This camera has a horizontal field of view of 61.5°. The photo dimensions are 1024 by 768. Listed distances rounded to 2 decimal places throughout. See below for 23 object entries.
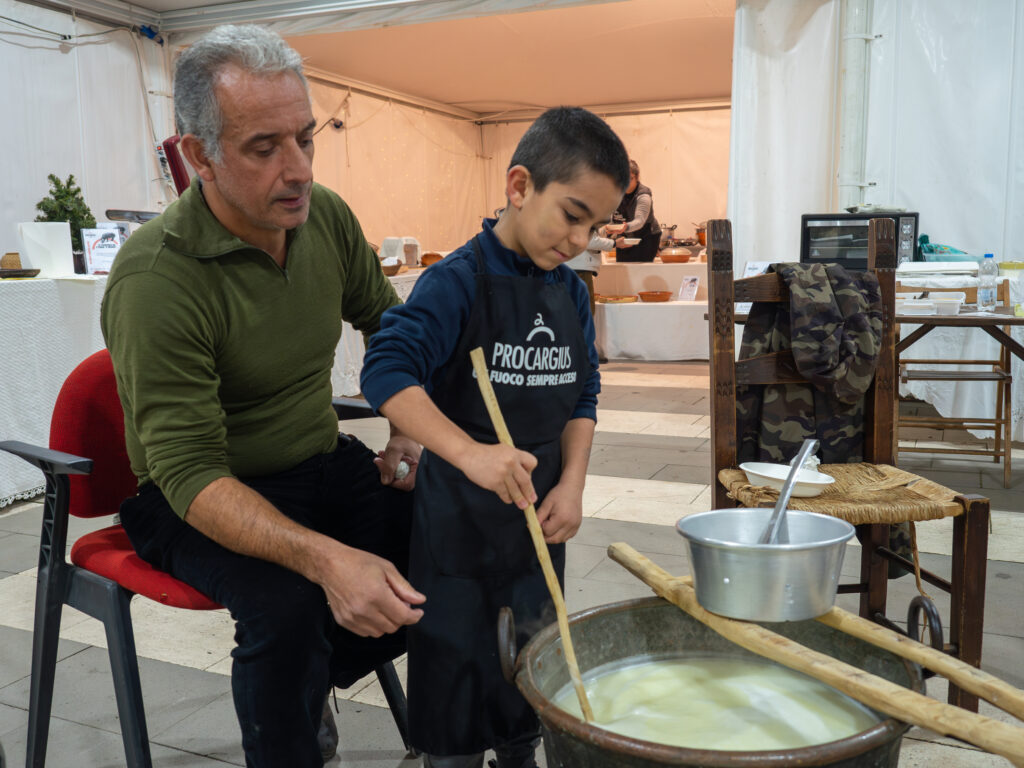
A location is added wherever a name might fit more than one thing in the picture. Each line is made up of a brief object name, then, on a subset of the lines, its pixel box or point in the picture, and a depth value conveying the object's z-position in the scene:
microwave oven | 4.07
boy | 1.26
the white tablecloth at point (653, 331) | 6.95
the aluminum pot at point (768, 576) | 0.90
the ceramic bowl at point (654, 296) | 7.12
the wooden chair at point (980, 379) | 3.67
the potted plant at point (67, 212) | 4.00
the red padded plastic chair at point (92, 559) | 1.37
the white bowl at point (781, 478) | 1.80
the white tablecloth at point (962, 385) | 4.22
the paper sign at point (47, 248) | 3.69
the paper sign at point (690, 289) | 7.17
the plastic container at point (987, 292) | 3.53
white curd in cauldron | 0.94
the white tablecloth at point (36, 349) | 3.36
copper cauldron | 0.77
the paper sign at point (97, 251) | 3.81
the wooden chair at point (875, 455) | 1.73
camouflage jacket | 1.94
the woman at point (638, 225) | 7.39
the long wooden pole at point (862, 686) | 0.73
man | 1.22
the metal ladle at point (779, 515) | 0.97
